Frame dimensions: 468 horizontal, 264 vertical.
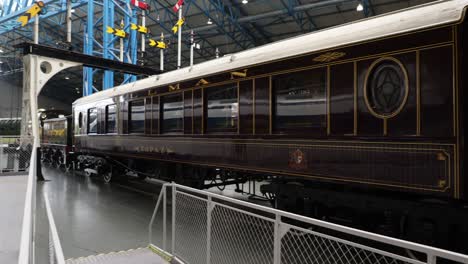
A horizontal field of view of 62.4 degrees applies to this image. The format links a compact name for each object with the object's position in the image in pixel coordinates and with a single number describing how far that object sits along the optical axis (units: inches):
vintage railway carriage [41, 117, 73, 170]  716.0
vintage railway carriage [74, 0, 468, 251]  172.2
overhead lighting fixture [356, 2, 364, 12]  766.2
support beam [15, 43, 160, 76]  481.1
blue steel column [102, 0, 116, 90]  896.3
